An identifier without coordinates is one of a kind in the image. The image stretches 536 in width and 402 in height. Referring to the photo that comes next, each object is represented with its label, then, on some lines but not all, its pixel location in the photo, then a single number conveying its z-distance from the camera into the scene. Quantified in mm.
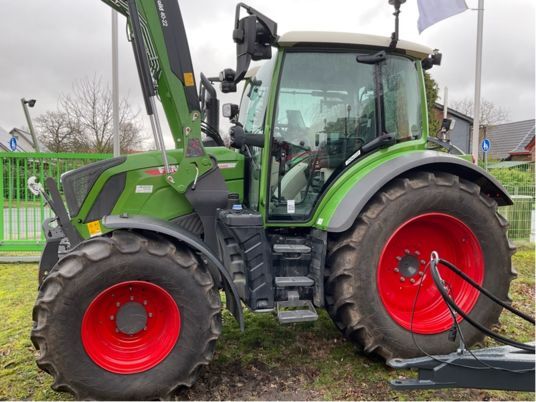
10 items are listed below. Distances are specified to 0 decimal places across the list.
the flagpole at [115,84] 7348
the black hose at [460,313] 2434
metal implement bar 2572
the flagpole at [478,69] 8828
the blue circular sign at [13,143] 17428
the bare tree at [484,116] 37038
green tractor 2791
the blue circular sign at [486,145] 13534
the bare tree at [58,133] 22484
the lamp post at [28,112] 7953
